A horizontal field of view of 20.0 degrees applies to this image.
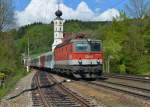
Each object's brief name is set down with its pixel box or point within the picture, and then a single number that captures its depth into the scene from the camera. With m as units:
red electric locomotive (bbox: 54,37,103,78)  33.59
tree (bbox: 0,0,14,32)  58.38
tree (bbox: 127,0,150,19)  66.10
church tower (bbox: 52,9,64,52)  132.62
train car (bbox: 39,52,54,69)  55.17
